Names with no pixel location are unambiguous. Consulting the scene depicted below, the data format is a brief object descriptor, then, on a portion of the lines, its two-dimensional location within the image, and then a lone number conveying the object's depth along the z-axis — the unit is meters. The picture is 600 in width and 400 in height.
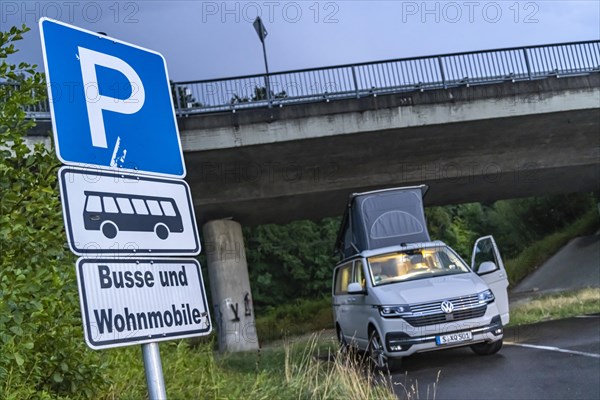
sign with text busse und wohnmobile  2.22
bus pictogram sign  2.29
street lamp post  20.55
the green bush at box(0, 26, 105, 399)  4.31
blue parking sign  2.45
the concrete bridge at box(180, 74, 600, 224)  17.36
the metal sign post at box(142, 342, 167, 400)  2.32
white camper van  9.44
